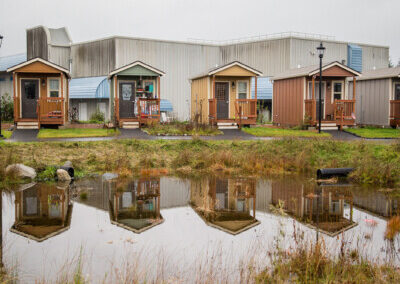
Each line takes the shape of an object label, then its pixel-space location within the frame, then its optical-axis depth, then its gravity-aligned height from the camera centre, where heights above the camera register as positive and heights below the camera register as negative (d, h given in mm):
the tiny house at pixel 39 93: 25094 +1432
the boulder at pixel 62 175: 12727 -1494
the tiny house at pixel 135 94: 26469 +1443
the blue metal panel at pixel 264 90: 40125 +2453
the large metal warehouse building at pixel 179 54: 41000 +5778
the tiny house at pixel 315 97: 26469 +1300
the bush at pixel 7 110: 33291 +631
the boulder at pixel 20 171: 12406 -1368
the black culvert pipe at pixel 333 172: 13211 -1489
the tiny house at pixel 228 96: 26656 +1360
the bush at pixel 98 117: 33300 +139
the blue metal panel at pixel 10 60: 45734 +5825
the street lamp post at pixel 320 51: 22547 +3218
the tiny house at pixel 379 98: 27828 +1296
